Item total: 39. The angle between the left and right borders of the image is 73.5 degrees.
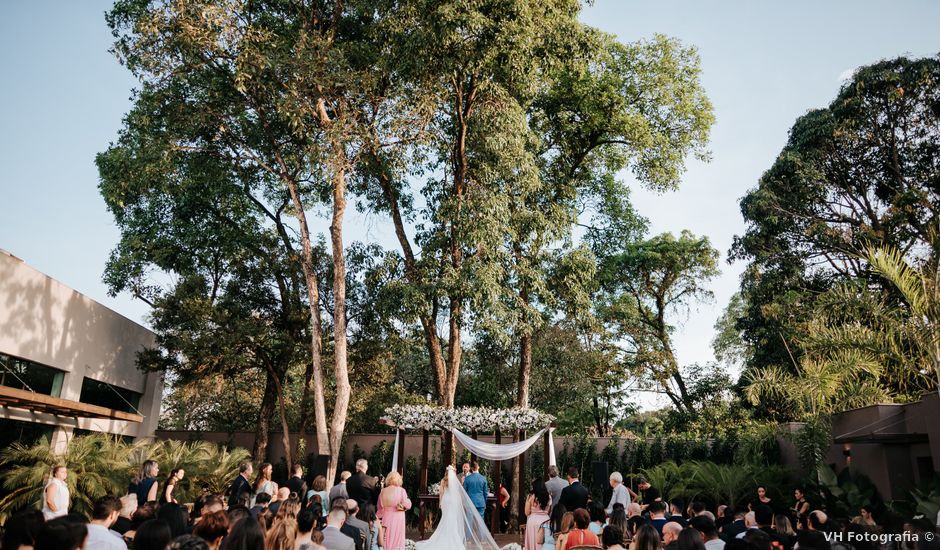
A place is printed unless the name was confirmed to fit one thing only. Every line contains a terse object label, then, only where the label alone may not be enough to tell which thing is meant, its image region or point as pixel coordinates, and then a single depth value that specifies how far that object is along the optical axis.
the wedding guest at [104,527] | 4.47
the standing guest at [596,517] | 6.90
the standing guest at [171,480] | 7.84
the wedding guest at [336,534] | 5.54
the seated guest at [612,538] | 5.39
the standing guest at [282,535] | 5.05
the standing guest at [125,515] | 5.45
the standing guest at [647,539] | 4.87
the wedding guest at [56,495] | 7.54
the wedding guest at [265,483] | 9.48
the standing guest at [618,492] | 9.98
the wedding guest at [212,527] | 4.38
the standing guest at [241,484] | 8.94
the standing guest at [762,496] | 10.62
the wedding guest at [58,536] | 3.49
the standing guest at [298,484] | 9.55
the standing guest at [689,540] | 4.60
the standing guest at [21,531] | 3.61
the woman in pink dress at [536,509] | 8.33
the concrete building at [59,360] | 12.86
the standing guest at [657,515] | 7.02
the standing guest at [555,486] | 10.30
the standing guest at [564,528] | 6.36
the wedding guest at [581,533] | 6.25
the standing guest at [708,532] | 5.66
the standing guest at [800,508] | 10.17
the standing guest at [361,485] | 9.66
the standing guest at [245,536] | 3.86
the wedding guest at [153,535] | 4.05
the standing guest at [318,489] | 8.44
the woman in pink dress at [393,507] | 8.98
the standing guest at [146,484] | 7.99
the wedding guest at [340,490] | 9.77
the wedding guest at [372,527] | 7.11
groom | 12.41
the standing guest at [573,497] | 8.94
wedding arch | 14.49
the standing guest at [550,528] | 7.23
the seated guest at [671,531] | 5.95
